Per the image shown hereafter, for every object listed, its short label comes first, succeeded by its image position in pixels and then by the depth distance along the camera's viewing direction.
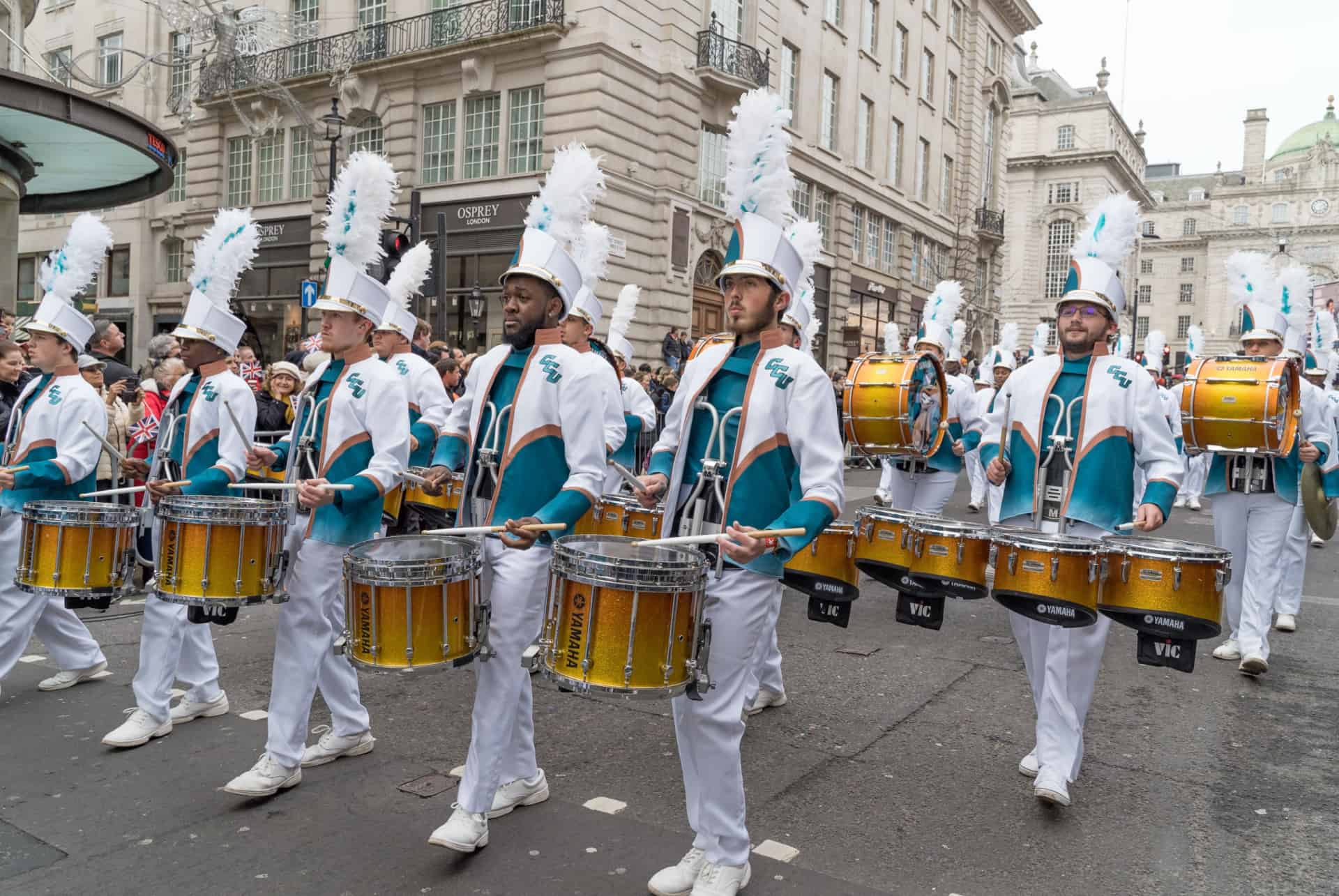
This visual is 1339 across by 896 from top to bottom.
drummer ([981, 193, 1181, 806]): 4.61
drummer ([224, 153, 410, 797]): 4.52
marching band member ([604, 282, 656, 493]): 9.70
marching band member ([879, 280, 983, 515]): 8.87
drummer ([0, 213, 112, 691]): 5.68
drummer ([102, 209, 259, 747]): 5.17
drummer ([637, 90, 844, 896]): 3.62
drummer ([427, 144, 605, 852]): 4.00
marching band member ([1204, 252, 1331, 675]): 7.08
